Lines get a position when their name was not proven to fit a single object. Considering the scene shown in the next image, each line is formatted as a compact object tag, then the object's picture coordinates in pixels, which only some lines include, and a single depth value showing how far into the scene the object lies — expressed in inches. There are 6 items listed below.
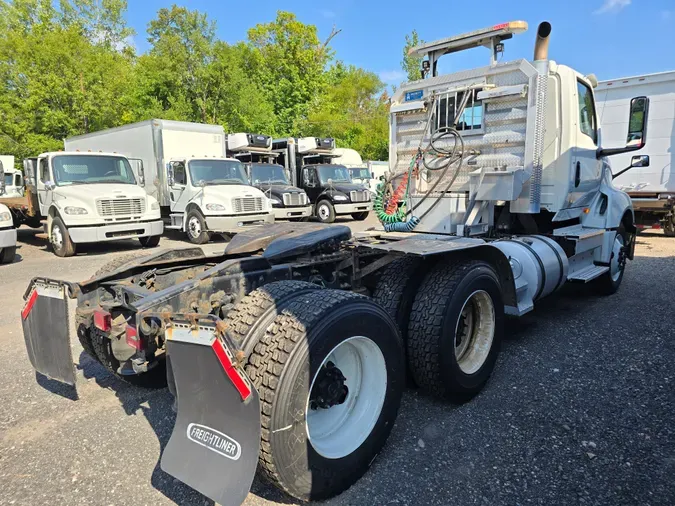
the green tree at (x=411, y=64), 1506.2
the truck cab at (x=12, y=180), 703.7
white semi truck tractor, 82.1
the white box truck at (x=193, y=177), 499.5
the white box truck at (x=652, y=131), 430.0
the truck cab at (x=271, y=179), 639.8
